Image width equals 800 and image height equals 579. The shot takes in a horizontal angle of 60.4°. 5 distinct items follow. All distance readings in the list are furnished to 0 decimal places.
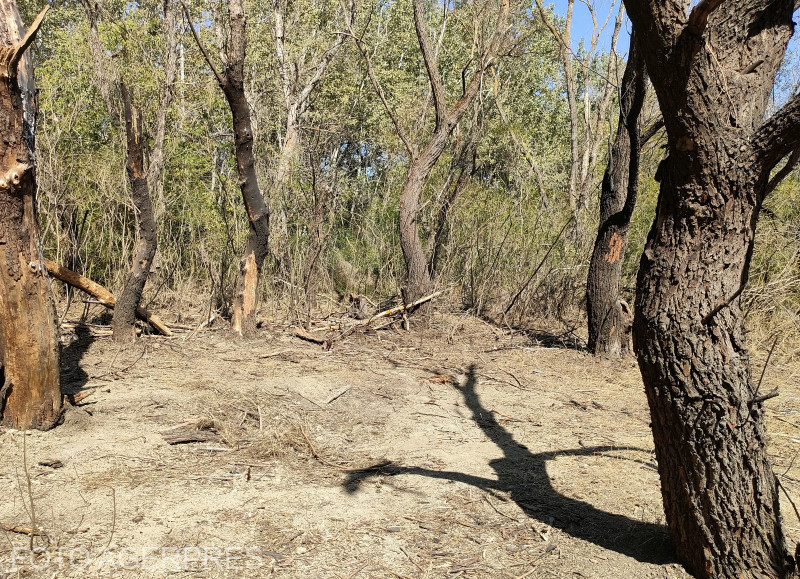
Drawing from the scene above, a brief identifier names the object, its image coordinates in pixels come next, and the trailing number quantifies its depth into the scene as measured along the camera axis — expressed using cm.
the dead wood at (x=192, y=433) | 456
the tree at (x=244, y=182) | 668
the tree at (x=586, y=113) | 1441
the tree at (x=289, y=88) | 894
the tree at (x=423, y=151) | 866
